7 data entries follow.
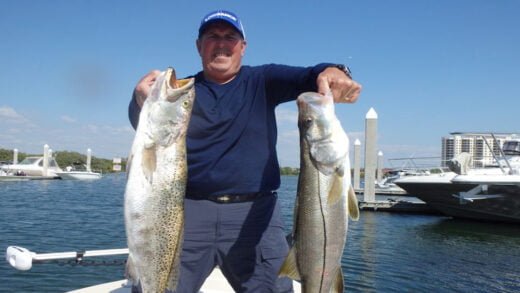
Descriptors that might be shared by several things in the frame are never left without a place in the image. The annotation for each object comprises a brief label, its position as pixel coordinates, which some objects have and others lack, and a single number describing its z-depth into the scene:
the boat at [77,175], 62.88
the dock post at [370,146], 26.97
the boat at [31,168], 59.18
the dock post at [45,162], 60.42
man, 3.69
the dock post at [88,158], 69.62
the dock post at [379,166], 51.69
